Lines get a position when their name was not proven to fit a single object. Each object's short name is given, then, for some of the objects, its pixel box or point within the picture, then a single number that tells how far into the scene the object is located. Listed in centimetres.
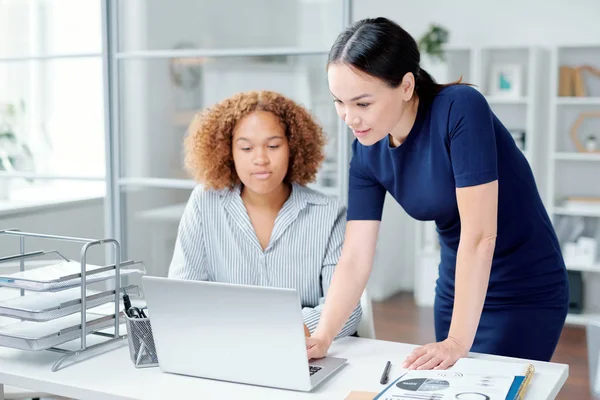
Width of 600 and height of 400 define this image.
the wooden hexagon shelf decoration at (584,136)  506
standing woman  146
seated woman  193
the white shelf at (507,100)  509
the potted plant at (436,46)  538
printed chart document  119
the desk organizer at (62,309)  148
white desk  133
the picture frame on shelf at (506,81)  524
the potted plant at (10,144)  297
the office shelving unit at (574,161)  498
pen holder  147
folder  124
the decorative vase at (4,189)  295
